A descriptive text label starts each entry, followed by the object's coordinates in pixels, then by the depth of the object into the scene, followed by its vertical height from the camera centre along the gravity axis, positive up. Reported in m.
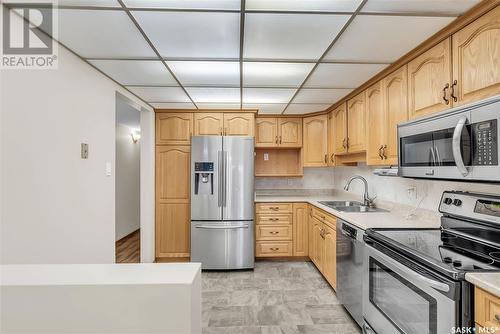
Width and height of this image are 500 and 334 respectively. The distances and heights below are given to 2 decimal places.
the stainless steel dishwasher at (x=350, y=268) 2.12 -0.86
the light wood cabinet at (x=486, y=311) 1.01 -0.56
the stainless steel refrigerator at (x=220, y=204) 3.54 -0.47
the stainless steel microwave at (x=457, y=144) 1.21 +0.13
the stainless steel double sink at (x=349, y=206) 3.18 -0.47
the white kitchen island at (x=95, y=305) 0.86 -0.44
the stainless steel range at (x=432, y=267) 1.20 -0.51
